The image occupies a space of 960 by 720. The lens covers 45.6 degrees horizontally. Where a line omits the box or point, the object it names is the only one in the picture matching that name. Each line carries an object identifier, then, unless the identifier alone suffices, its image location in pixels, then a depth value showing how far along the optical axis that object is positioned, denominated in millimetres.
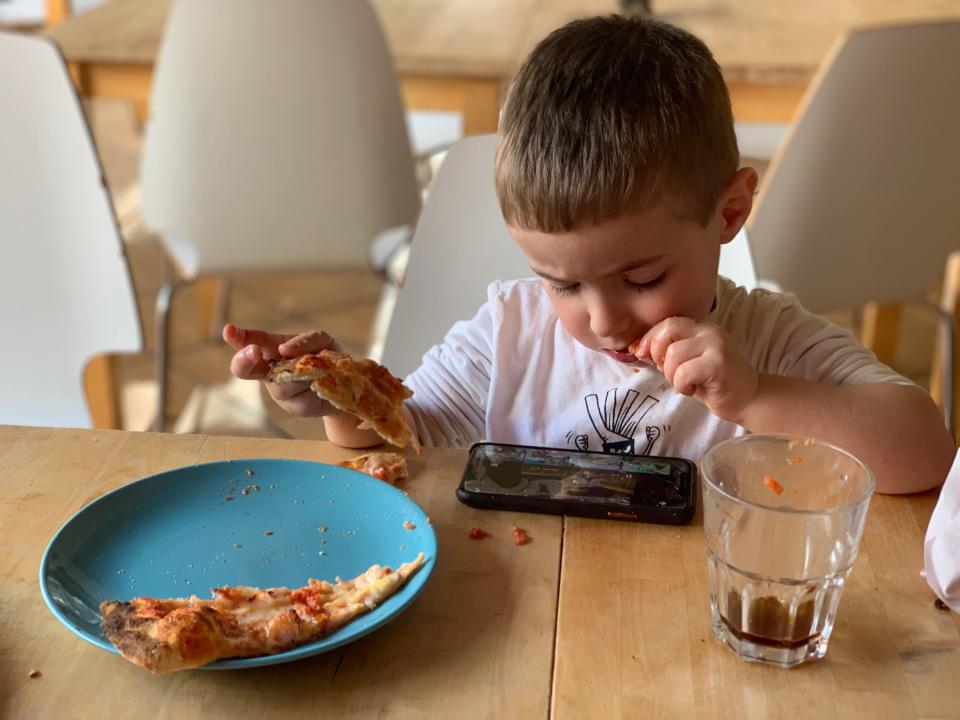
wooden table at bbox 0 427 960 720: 676
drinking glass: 711
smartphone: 873
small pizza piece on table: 948
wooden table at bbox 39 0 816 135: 2176
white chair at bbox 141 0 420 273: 2018
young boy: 931
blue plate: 781
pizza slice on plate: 678
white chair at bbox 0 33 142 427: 1647
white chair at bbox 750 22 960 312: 1825
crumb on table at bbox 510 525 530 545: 847
